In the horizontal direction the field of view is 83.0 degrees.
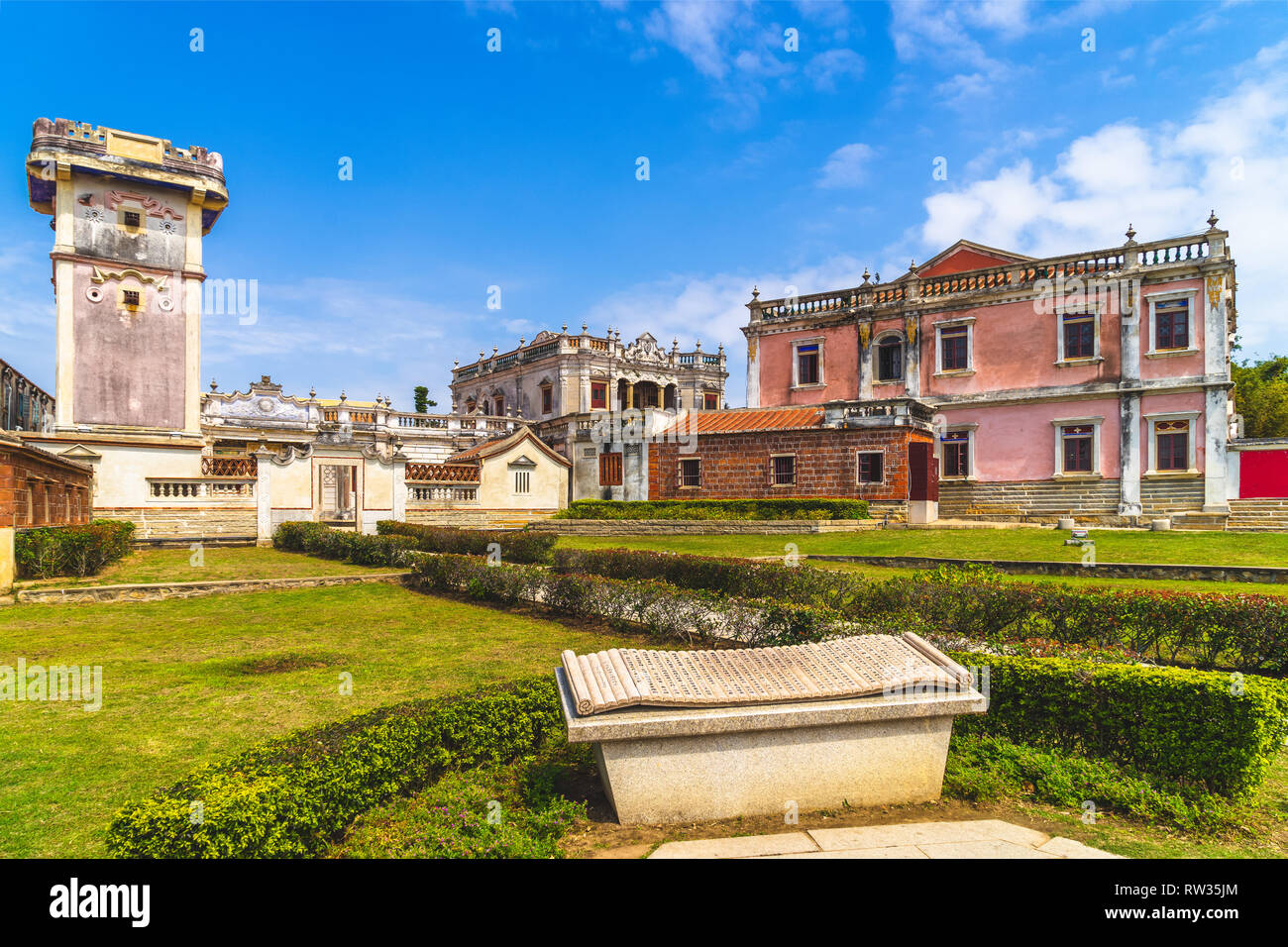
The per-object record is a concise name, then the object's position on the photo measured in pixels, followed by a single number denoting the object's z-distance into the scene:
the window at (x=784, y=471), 27.67
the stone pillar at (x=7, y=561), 11.74
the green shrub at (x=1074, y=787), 4.54
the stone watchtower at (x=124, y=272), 24.55
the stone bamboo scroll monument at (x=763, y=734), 4.30
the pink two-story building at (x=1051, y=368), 25.73
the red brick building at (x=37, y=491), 11.79
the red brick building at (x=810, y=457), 25.61
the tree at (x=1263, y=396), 39.81
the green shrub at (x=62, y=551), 13.04
